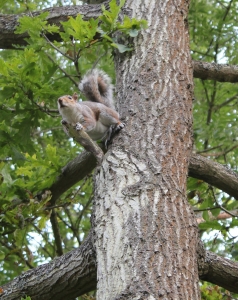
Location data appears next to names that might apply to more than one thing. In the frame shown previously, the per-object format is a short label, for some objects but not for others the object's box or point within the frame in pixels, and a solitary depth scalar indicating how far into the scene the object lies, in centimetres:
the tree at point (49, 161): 618
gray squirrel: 687
